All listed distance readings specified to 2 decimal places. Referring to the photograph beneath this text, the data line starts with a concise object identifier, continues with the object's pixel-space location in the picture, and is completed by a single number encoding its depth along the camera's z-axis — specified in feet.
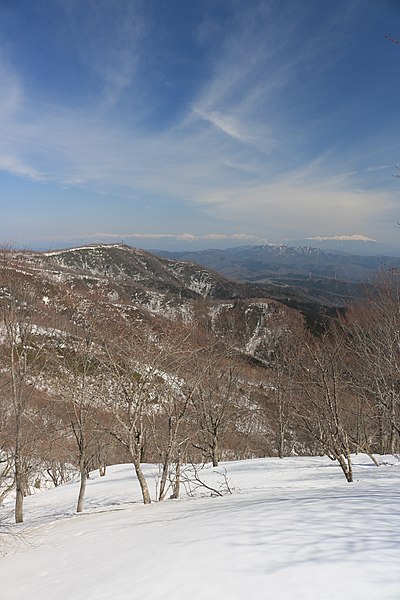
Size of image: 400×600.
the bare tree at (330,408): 36.23
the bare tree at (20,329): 41.14
